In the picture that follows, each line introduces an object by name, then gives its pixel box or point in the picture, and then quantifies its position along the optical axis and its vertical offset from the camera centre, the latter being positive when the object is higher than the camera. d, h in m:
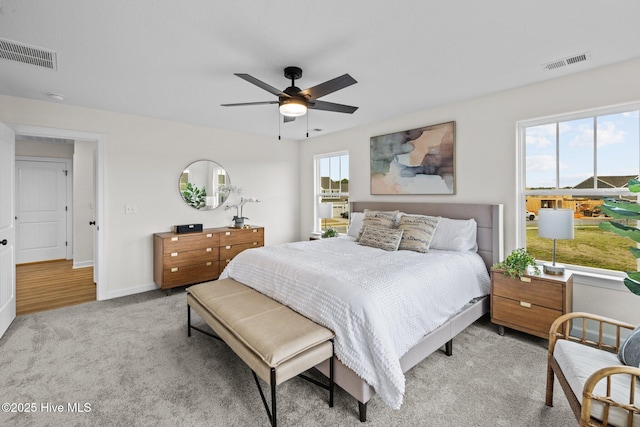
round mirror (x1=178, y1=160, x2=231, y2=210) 4.59 +0.43
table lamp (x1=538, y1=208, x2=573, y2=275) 2.58 -0.13
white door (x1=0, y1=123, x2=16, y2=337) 2.88 -0.22
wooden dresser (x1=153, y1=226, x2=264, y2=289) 3.98 -0.62
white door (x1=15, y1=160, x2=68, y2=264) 5.59 +0.01
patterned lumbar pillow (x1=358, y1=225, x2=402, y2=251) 3.31 -0.31
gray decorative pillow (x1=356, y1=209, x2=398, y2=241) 3.70 -0.10
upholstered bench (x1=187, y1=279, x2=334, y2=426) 1.67 -0.78
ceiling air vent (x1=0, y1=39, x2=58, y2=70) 2.20 +1.24
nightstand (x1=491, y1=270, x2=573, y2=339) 2.50 -0.80
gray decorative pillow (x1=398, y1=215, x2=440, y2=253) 3.21 -0.24
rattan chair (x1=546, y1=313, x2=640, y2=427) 1.26 -0.85
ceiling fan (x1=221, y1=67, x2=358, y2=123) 2.15 +0.94
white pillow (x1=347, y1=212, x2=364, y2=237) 4.25 -0.19
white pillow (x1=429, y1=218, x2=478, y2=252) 3.21 -0.28
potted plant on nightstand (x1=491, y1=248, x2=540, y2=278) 2.70 -0.51
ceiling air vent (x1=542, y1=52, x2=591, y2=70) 2.42 +1.28
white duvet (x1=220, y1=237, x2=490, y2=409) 1.79 -0.62
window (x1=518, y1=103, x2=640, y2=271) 2.65 +0.38
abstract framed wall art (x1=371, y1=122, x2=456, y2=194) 3.70 +0.69
